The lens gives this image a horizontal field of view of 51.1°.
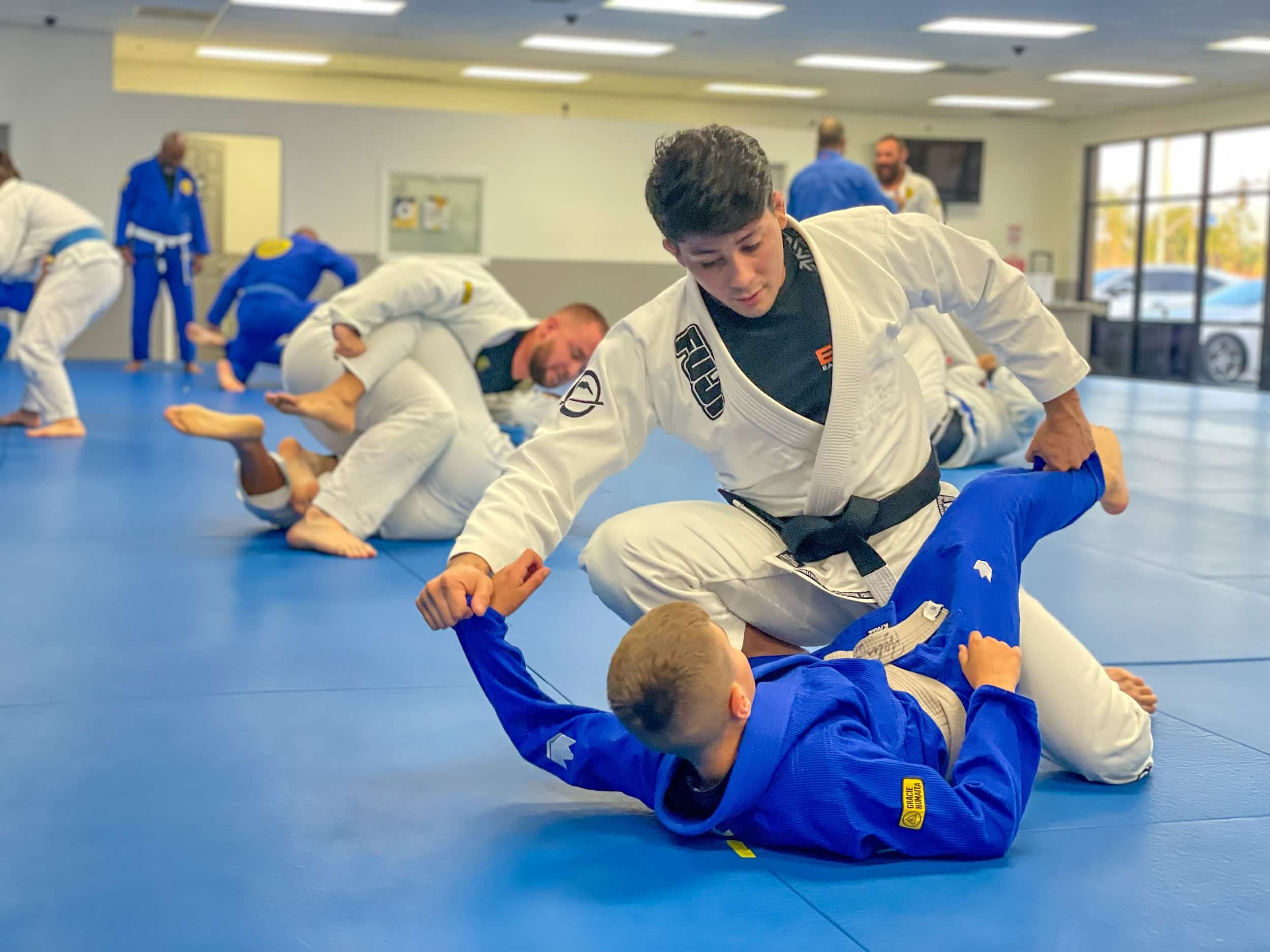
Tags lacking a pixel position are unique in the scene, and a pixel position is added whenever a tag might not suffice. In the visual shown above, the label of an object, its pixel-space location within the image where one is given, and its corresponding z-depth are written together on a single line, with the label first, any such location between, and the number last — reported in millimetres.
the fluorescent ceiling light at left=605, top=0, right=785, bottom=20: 12555
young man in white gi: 2316
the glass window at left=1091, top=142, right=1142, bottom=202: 19391
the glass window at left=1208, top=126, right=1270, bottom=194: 17250
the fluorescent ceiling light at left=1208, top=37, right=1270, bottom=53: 13688
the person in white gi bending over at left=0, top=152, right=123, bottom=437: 7176
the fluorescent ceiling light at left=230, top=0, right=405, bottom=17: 12844
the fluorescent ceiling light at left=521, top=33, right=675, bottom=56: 14664
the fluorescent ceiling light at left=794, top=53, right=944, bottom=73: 15453
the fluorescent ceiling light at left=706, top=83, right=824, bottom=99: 17672
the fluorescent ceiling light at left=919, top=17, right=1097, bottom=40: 13211
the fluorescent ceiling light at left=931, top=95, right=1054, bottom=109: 18453
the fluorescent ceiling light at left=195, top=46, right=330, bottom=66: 15862
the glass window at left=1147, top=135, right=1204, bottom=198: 18188
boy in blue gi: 1840
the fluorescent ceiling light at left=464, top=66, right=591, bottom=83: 16719
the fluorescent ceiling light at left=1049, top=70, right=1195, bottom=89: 16172
